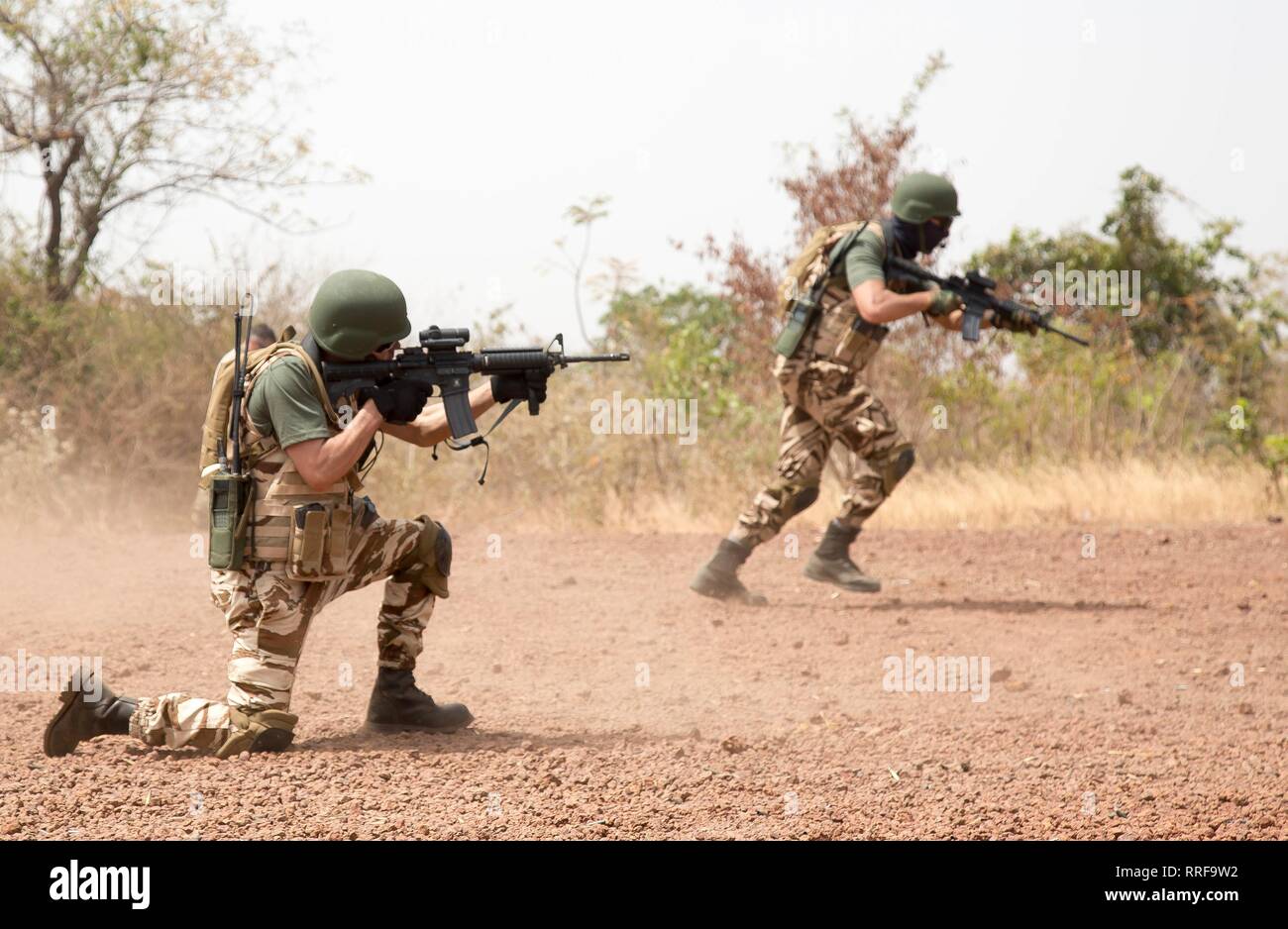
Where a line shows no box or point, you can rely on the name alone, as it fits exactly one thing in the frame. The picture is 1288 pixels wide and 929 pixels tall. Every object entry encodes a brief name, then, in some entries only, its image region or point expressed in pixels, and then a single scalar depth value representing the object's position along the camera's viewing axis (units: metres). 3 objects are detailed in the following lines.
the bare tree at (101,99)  11.27
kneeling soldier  4.07
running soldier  6.86
